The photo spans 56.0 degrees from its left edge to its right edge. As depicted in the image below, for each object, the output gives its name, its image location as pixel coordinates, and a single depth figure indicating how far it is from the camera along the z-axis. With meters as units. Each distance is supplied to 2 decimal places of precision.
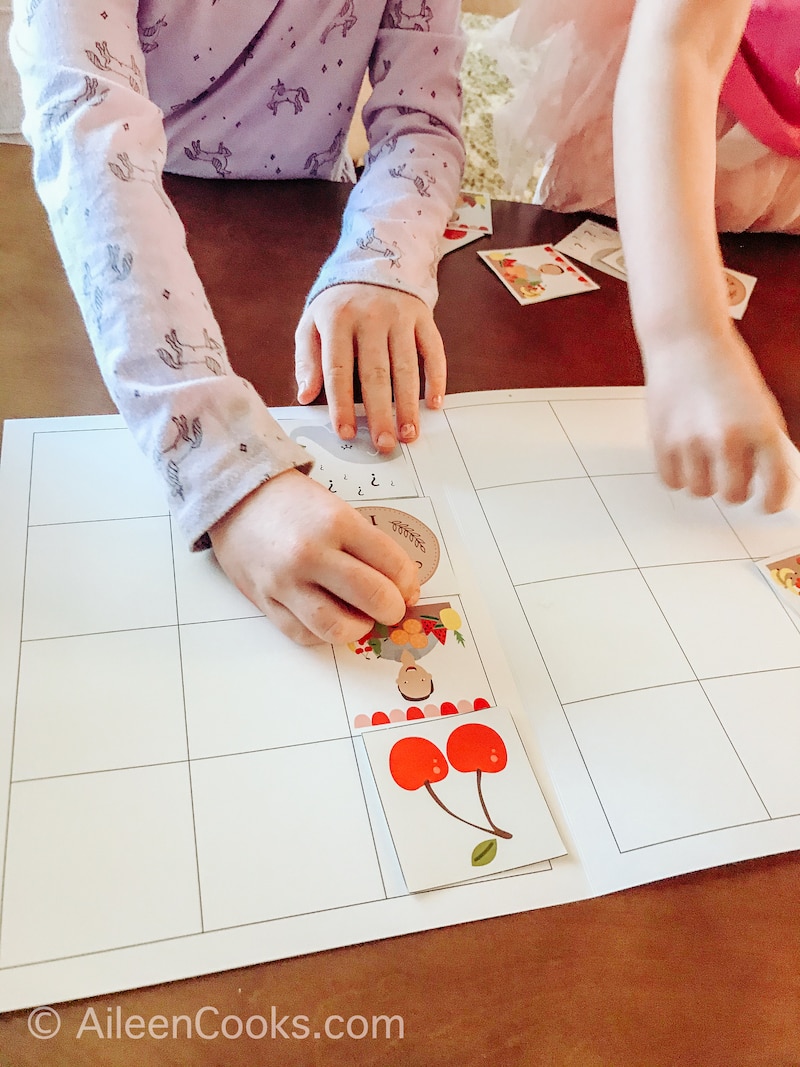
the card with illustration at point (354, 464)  0.49
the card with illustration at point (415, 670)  0.38
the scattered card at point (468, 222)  0.71
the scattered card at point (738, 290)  0.69
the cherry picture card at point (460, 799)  0.33
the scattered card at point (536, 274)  0.67
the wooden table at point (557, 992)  0.28
